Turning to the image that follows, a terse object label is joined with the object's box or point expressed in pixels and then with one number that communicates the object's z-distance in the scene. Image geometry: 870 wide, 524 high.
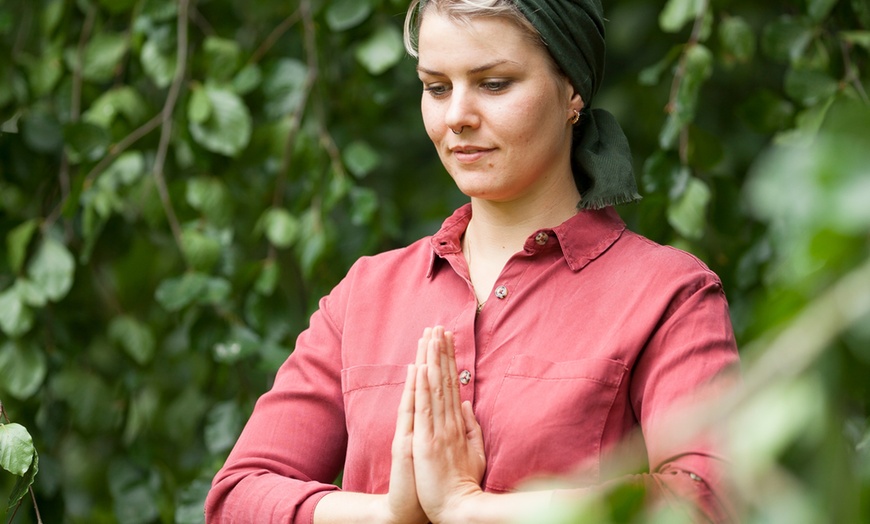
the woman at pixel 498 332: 2.83
